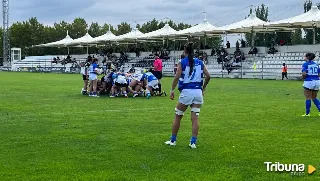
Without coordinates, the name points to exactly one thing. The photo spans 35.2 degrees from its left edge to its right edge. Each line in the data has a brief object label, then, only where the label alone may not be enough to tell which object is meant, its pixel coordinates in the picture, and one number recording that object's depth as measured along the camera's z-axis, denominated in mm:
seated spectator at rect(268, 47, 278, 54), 47550
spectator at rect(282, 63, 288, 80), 39750
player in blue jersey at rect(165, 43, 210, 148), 9504
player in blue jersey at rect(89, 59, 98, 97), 21922
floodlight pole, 82812
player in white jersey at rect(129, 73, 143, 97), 21875
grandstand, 42156
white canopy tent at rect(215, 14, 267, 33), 50531
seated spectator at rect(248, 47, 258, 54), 49125
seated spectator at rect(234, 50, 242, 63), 47844
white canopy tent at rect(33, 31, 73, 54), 81738
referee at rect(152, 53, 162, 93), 24062
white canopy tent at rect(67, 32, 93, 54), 76875
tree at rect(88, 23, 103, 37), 120000
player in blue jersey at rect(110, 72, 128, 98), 21255
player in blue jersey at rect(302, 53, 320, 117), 14328
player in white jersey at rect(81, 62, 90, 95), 22916
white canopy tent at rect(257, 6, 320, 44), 43656
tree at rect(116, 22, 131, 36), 113450
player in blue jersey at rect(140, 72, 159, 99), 21422
